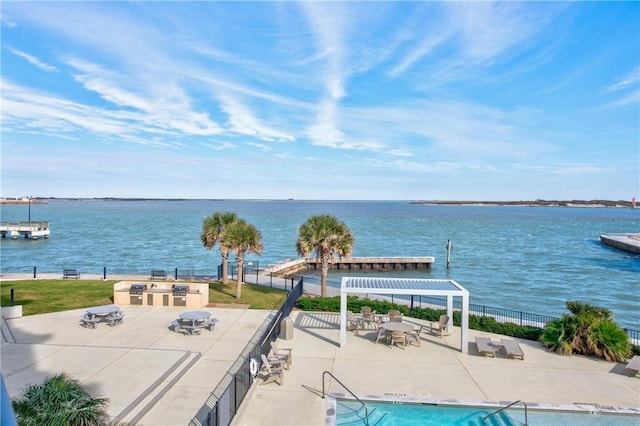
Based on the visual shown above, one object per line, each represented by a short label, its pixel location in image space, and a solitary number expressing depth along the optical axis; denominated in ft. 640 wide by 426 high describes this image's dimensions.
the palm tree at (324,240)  74.95
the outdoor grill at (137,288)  71.26
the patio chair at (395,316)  58.75
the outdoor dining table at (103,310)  57.52
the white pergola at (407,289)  50.21
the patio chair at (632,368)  43.45
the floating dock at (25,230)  237.66
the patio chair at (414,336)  52.39
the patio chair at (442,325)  55.67
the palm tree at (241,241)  74.33
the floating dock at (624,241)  221.58
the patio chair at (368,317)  60.18
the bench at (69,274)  93.77
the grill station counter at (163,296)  70.74
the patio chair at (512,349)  47.52
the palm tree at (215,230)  84.23
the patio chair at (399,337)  52.08
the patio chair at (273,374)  40.40
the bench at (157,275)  89.97
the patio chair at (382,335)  53.26
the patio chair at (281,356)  44.00
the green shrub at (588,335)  48.39
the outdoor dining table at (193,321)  55.72
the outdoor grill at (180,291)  70.64
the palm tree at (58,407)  24.57
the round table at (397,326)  51.52
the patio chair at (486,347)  48.75
